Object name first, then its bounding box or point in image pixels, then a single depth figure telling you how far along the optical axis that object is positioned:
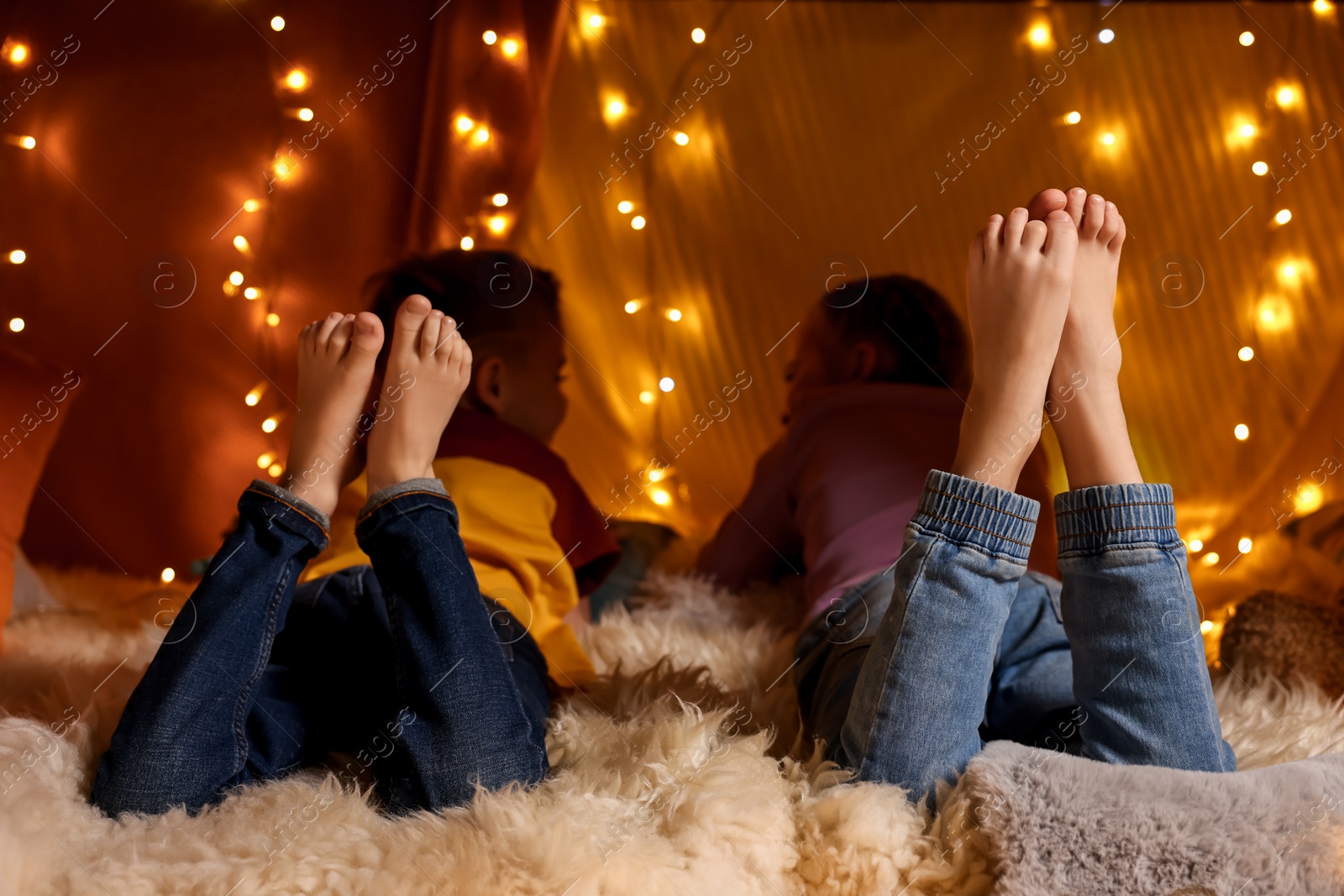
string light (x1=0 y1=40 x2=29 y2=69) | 1.10
